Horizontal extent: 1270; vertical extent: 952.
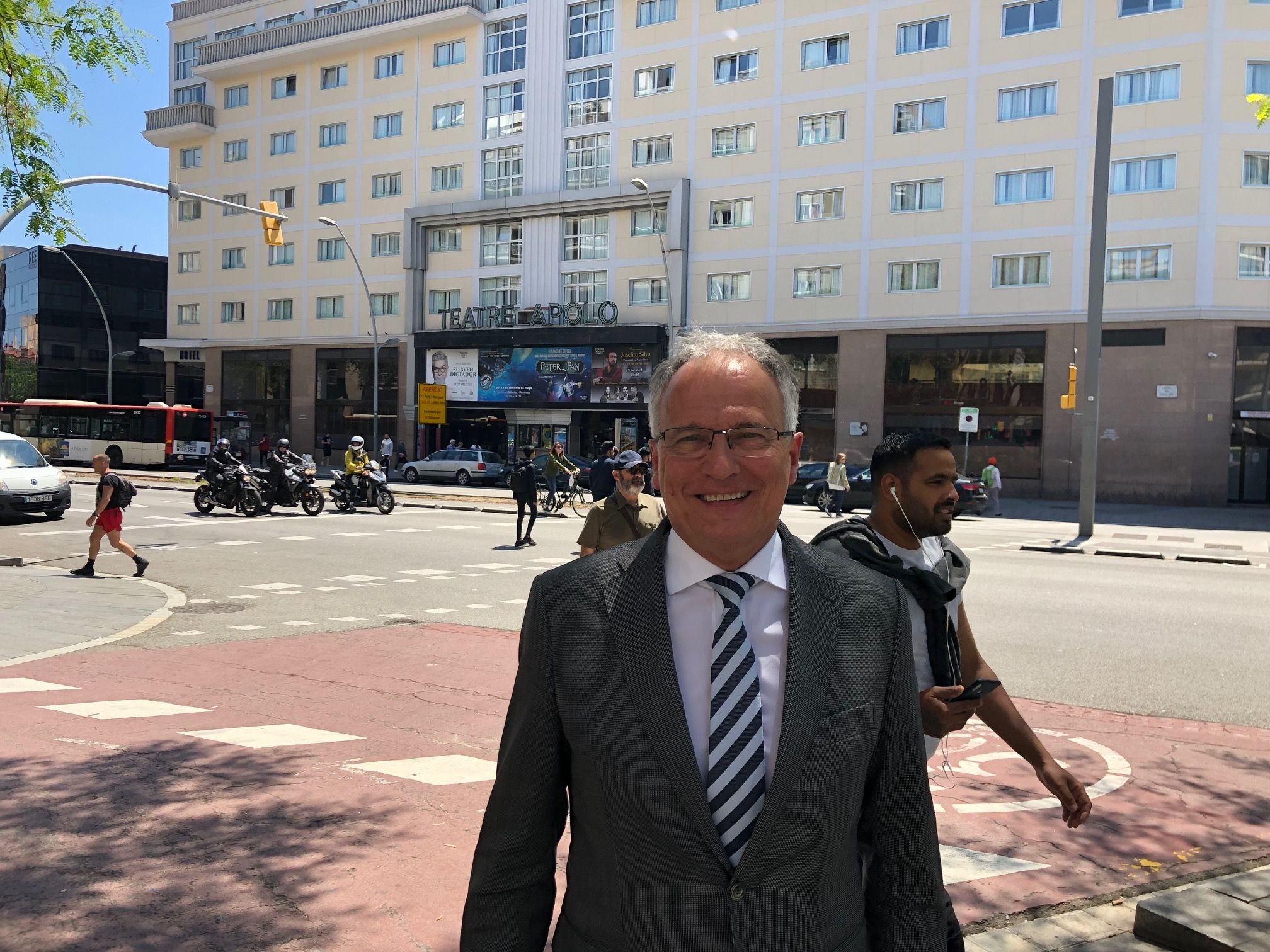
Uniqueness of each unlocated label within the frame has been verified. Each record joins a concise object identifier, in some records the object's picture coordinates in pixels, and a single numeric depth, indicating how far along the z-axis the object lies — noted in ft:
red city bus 140.46
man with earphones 8.89
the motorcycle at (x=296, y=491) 74.13
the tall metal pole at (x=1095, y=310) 64.54
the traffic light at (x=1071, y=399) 72.13
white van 63.36
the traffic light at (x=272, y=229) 73.67
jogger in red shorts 43.42
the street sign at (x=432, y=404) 136.98
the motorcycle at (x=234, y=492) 73.46
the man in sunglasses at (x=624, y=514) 21.49
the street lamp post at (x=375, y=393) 128.77
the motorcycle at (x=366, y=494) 78.23
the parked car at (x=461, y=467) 128.06
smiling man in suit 5.88
